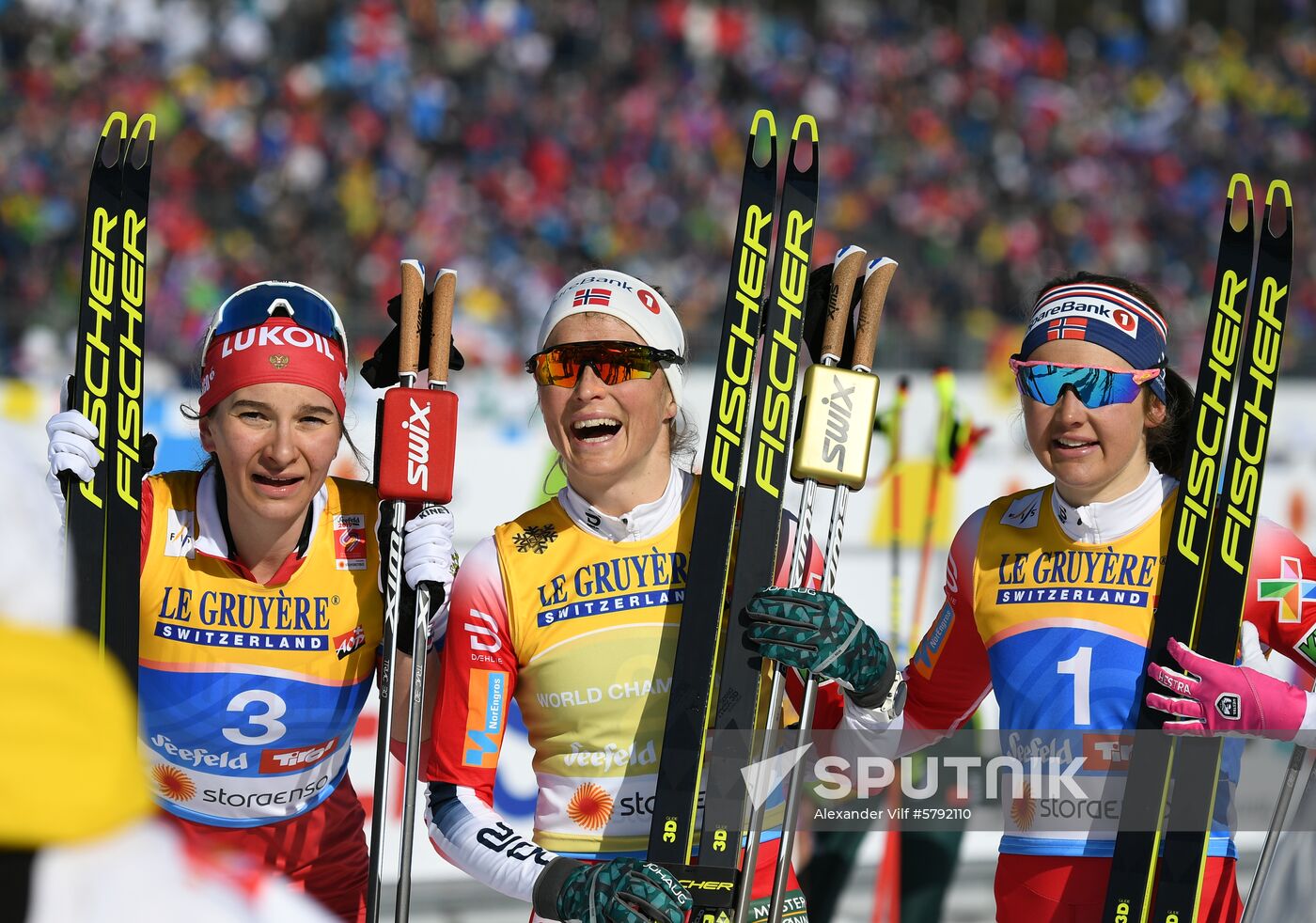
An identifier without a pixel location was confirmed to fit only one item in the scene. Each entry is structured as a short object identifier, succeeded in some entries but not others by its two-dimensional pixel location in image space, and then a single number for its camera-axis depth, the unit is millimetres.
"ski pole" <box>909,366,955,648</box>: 12305
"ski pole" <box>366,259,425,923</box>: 6859
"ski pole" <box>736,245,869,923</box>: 6703
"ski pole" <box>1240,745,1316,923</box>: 7089
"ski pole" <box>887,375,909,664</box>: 11809
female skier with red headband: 6871
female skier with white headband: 6570
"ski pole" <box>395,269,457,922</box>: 6816
